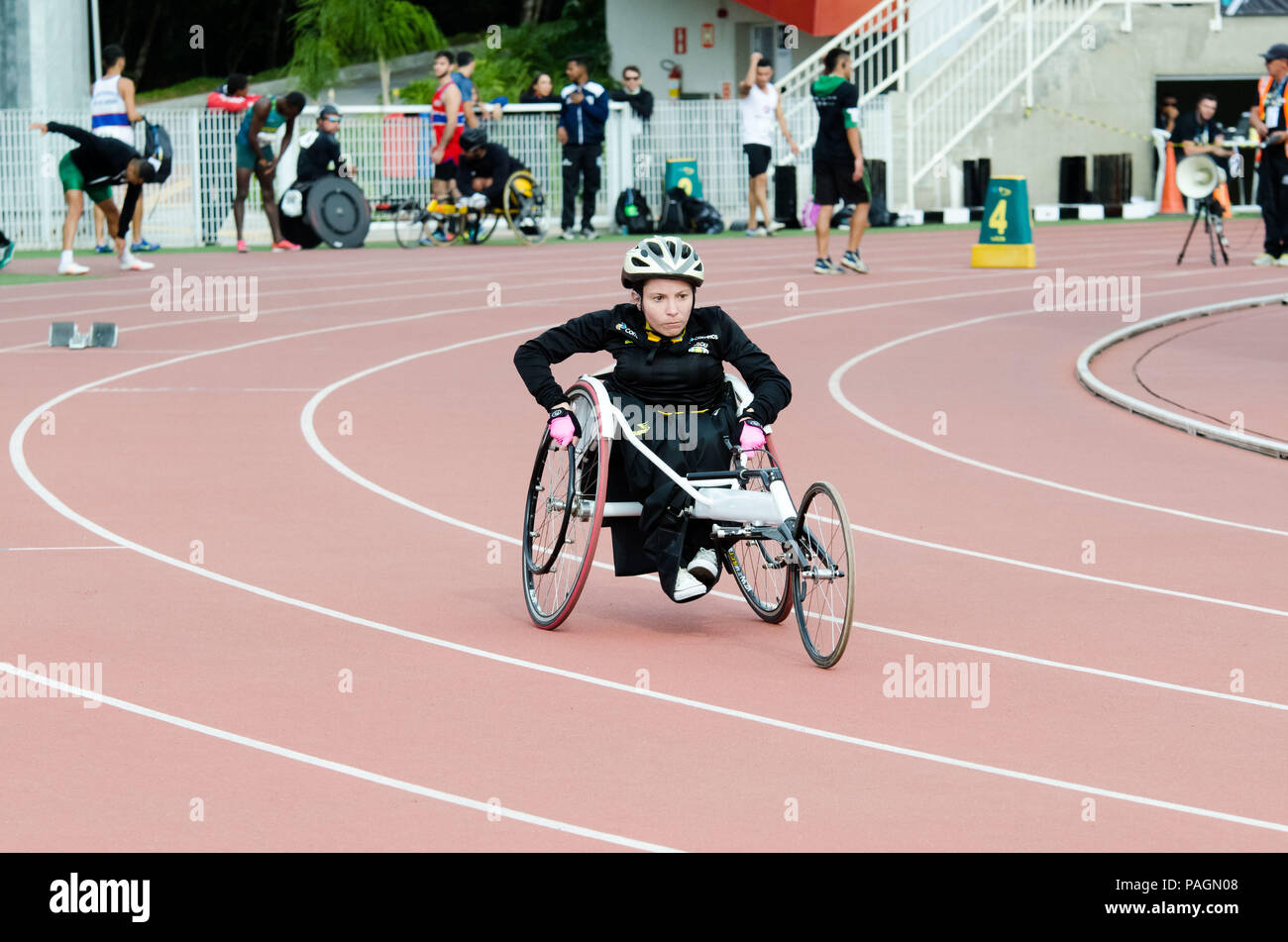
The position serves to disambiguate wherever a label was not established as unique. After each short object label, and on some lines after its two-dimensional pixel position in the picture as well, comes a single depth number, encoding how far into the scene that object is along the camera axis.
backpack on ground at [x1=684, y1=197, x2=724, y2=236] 28.61
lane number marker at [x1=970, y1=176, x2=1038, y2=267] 23.00
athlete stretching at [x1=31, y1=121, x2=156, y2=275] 21.97
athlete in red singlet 26.38
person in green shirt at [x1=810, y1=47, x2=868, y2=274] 20.86
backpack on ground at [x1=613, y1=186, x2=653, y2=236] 28.70
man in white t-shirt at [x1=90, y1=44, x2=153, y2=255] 23.59
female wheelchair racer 7.53
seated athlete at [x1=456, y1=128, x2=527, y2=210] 26.14
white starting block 16.42
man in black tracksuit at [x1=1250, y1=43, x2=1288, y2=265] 21.39
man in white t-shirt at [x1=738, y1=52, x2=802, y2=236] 28.34
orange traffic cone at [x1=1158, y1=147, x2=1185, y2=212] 34.03
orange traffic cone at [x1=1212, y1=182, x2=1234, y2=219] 31.05
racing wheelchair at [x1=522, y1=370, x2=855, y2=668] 7.19
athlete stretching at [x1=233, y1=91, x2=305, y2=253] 25.39
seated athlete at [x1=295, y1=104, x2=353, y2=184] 25.77
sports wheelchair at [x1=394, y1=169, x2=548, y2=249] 26.98
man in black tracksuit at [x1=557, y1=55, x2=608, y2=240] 27.44
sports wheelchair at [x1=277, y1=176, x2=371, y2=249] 26.25
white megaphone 21.98
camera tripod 22.98
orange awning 37.03
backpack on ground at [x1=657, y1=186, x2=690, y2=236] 28.59
